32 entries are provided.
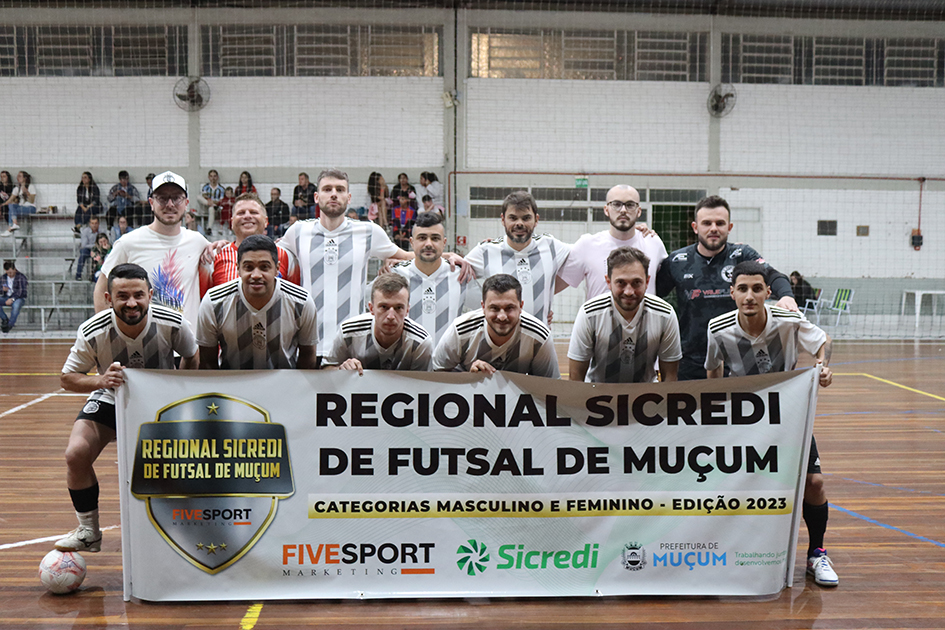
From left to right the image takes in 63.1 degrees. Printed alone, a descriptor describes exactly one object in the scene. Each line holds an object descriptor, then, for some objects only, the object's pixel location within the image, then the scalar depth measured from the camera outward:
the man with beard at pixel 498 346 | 3.88
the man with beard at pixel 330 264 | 5.21
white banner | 3.46
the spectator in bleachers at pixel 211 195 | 16.73
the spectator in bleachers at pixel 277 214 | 16.19
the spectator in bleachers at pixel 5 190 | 16.62
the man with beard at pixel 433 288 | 4.96
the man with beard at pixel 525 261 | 5.02
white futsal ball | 3.51
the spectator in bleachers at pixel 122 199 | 16.30
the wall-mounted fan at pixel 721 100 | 18.00
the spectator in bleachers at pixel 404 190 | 16.78
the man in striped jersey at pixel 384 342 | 3.80
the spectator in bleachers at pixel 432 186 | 16.97
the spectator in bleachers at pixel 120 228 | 16.02
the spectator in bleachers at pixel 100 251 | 15.22
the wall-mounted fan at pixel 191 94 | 17.22
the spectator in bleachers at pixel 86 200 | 16.52
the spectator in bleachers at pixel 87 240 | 16.02
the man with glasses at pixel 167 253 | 4.52
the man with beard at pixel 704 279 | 4.56
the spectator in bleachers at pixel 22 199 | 16.58
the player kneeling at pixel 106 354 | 3.63
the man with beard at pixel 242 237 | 4.70
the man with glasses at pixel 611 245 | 5.02
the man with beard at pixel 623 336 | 3.94
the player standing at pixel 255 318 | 3.70
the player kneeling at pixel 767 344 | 3.78
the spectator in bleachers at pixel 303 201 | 16.50
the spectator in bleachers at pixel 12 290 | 15.30
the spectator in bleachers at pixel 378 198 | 16.70
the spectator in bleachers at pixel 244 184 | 16.91
